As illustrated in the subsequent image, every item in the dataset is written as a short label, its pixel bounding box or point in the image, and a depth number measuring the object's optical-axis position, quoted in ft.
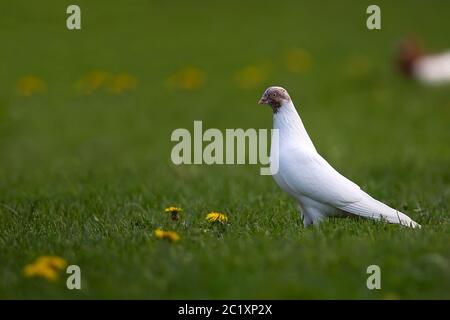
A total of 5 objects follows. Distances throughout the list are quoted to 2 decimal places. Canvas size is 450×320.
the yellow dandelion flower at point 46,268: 13.29
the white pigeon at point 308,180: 16.66
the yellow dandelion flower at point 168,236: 15.19
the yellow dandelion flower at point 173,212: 17.95
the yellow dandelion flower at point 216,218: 17.42
